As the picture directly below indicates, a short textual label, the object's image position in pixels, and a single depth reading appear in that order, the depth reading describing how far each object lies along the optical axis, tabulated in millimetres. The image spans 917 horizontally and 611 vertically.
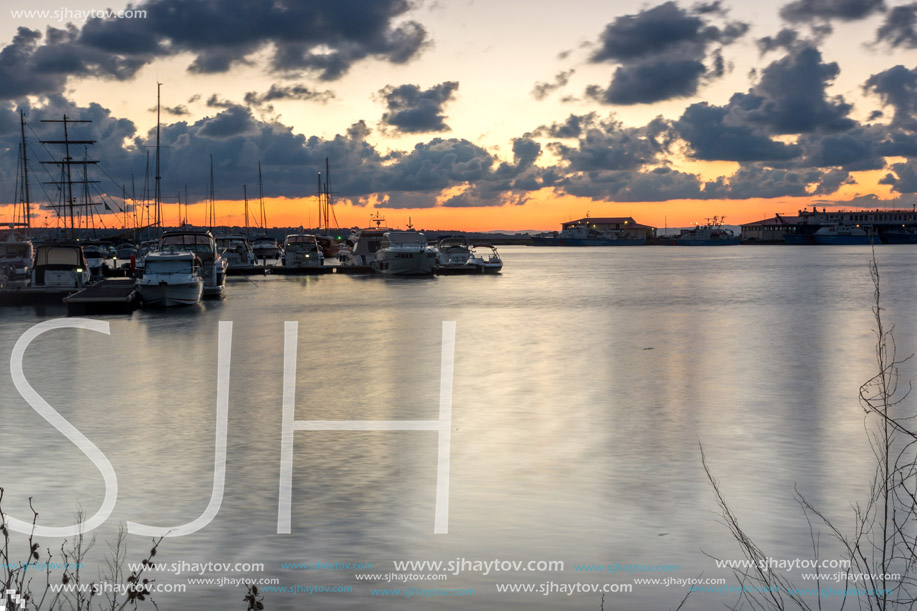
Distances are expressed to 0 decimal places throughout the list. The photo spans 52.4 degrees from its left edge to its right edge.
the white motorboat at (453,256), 82312
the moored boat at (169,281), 42844
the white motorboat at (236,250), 82188
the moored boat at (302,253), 85000
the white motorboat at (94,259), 68750
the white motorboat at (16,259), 56344
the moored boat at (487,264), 83375
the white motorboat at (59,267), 45534
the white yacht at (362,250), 88062
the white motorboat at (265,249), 100312
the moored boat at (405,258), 74375
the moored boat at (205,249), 50531
